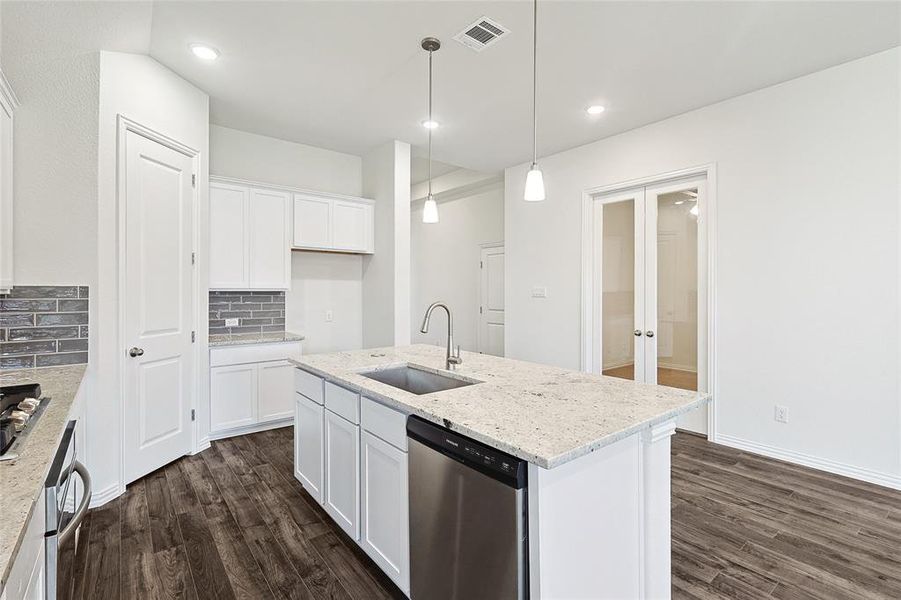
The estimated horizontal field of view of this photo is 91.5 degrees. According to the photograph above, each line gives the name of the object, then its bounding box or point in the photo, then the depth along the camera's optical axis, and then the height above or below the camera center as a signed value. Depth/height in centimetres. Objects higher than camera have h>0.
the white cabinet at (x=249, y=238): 387 +57
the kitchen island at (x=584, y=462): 132 -54
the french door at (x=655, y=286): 395 +14
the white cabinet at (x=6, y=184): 213 +59
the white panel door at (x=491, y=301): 640 -1
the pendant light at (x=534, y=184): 242 +64
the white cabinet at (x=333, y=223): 440 +80
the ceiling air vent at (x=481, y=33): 260 +164
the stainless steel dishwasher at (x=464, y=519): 133 -74
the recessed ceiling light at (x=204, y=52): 285 +164
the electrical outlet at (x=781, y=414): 333 -86
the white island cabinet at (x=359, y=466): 183 -82
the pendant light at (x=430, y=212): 312 +63
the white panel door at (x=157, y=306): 286 -5
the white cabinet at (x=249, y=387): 372 -78
